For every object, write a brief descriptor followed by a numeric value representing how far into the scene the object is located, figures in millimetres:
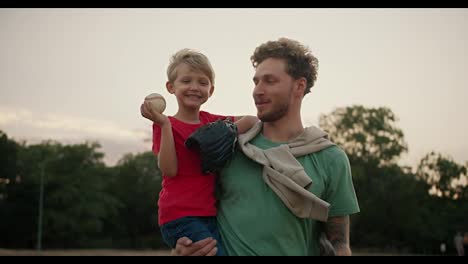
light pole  58969
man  4293
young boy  4344
